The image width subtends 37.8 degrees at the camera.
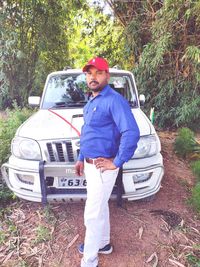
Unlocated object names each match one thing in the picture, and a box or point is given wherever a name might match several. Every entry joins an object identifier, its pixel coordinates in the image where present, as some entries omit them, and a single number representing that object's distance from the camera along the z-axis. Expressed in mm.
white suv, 2652
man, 1961
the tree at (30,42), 7375
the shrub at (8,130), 3937
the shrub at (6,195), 3395
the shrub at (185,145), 5105
